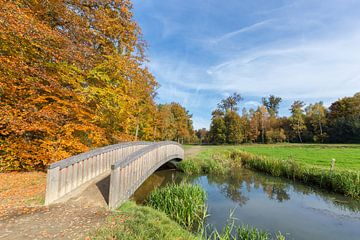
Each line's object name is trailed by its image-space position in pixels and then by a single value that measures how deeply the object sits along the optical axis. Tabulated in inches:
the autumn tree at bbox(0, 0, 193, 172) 240.2
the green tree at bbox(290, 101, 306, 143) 1594.5
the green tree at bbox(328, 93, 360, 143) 1364.4
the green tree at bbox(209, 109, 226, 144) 1595.2
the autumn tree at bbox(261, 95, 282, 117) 2458.2
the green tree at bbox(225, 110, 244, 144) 1533.0
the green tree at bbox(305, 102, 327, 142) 1519.4
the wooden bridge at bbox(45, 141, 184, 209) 181.8
